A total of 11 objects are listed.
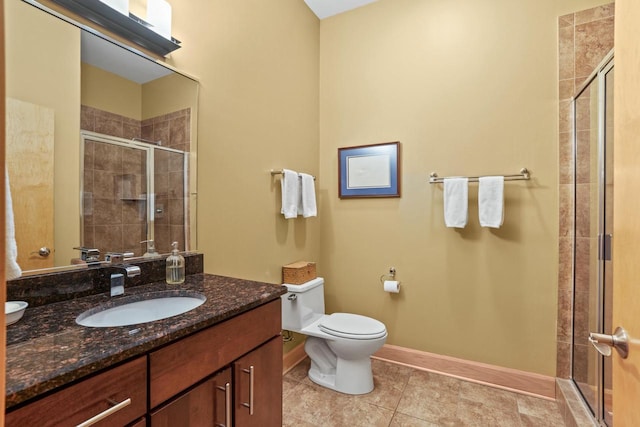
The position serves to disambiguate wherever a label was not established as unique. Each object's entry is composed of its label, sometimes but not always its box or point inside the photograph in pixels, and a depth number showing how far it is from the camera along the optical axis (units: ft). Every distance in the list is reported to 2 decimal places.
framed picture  7.75
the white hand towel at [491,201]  6.35
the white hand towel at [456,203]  6.73
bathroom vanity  1.91
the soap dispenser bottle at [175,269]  4.32
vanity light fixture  3.62
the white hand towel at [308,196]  7.30
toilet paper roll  7.48
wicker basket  7.02
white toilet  6.15
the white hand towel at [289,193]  6.83
